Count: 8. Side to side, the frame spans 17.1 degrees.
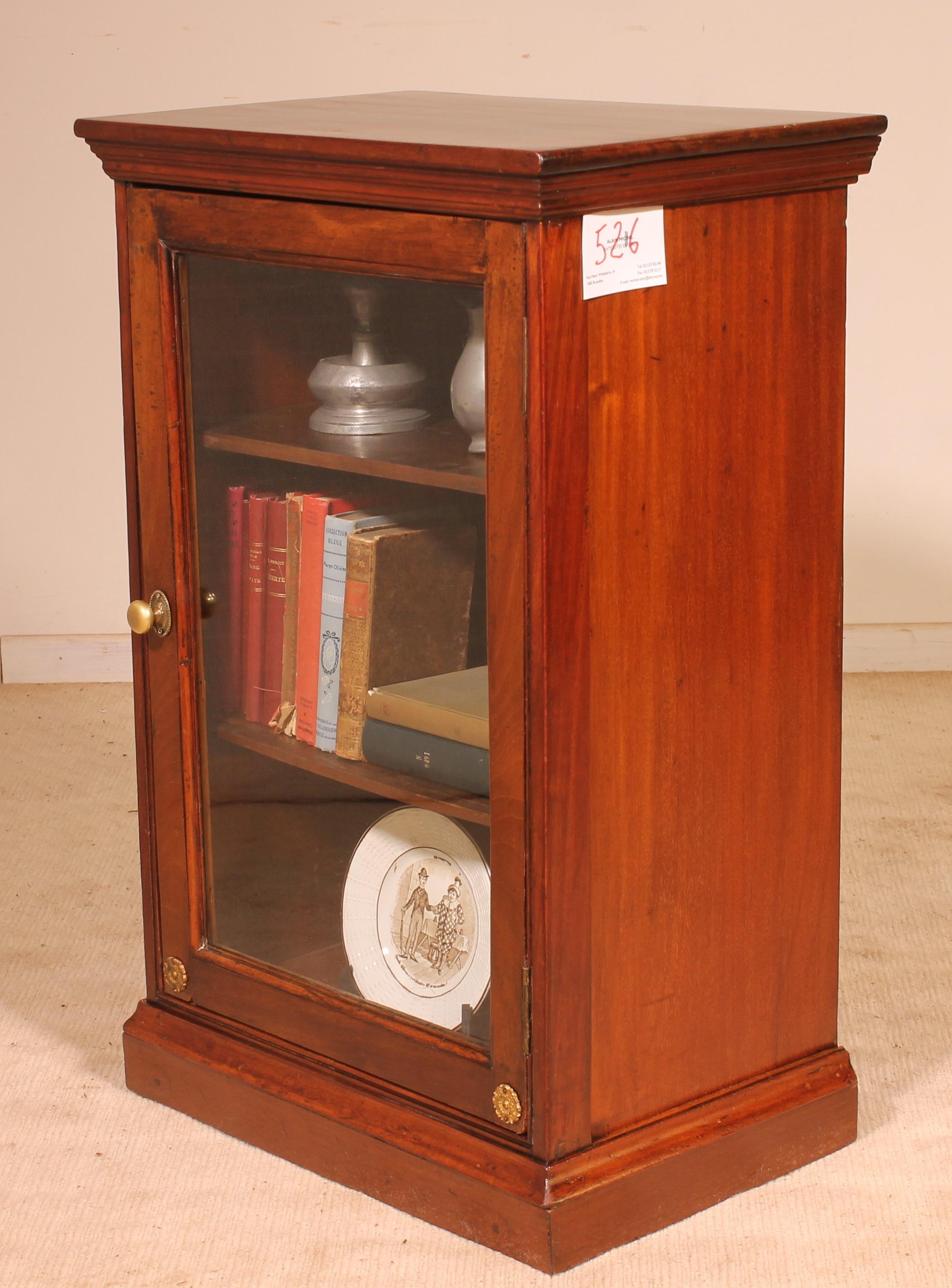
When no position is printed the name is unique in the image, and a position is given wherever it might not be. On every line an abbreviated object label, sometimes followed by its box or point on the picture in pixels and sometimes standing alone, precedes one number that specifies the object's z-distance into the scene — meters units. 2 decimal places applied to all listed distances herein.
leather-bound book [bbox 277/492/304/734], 2.49
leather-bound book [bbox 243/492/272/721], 2.51
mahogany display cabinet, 2.27
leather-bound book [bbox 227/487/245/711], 2.51
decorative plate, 2.43
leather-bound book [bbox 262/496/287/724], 2.51
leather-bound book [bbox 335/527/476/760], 2.35
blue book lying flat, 2.37
